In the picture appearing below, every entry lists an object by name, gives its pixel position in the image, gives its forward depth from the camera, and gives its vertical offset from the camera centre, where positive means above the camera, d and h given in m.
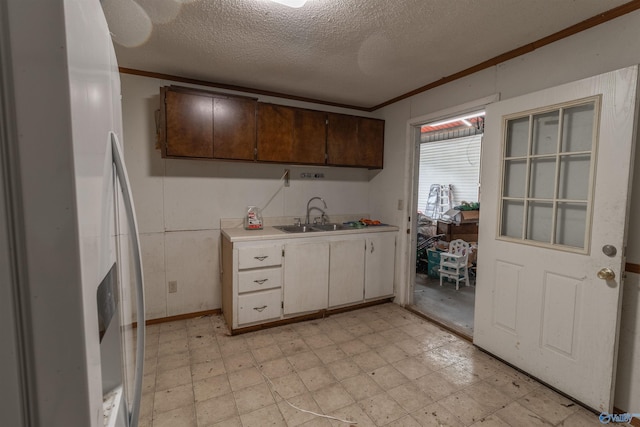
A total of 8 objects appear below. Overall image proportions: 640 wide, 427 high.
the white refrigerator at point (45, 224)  0.41 -0.05
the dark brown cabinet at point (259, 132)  2.66 +0.62
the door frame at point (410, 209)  3.36 -0.18
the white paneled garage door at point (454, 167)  6.51 +0.63
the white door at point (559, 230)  1.73 -0.25
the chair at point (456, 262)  4.12 -0.98
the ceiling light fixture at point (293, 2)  1.67 +1.08
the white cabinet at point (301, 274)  2.75 -0.85
